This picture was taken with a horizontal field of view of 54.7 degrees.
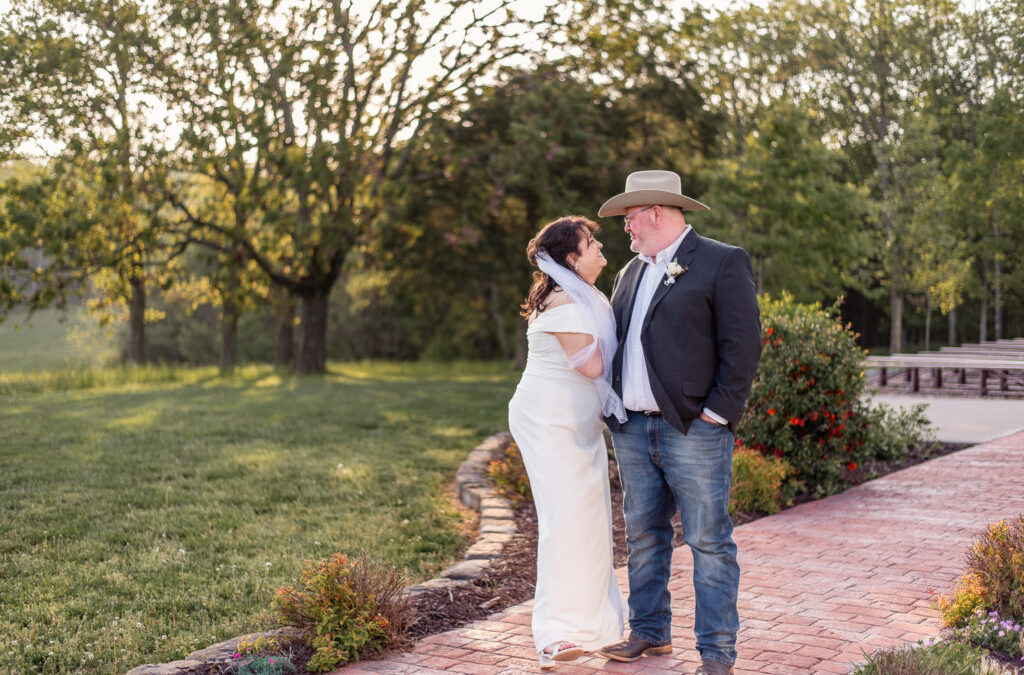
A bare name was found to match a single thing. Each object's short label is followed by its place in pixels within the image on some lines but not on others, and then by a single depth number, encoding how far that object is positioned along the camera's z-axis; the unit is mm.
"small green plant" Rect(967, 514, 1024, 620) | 4586
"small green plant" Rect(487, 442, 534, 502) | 8422
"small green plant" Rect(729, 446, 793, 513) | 7527
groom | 4148
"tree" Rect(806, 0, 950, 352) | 30594
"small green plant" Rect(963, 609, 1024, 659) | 4293
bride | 4426
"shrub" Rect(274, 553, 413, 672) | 4572
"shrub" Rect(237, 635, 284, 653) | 4480
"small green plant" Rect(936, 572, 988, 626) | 4691
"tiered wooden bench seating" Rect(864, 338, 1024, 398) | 16281
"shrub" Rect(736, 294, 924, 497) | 8336
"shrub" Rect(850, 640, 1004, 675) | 3805
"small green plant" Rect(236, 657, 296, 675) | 4285
